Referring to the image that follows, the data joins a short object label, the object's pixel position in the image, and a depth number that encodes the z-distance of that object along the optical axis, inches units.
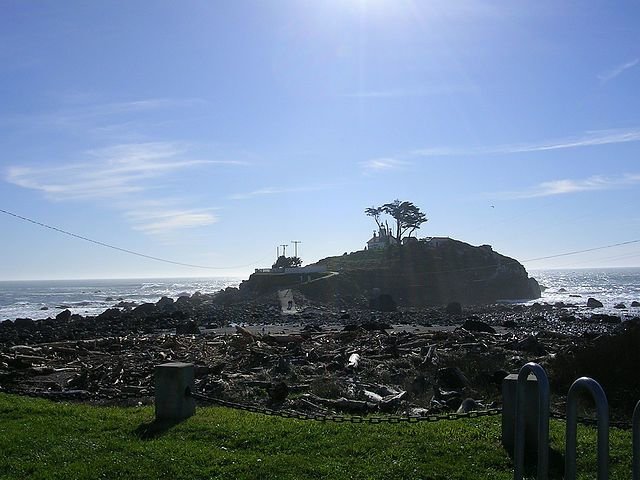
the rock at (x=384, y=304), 2477.2
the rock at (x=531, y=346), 833.5
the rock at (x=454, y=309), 2342.5
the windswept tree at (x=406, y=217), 4512.8
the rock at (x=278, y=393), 529.9
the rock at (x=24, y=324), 1740.9
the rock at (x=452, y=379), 574.4
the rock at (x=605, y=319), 1817.2
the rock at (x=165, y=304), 2795.3
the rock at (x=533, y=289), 4345.5
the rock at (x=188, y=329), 1411.0
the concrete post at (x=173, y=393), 367.9
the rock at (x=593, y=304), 2881.4
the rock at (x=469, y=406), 434.1
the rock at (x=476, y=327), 1280.8
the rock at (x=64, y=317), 2040.6
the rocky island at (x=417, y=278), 3412.9
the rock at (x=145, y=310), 2402.7
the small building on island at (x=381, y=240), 4729.3
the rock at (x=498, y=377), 586.5
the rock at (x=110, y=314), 2060.3
